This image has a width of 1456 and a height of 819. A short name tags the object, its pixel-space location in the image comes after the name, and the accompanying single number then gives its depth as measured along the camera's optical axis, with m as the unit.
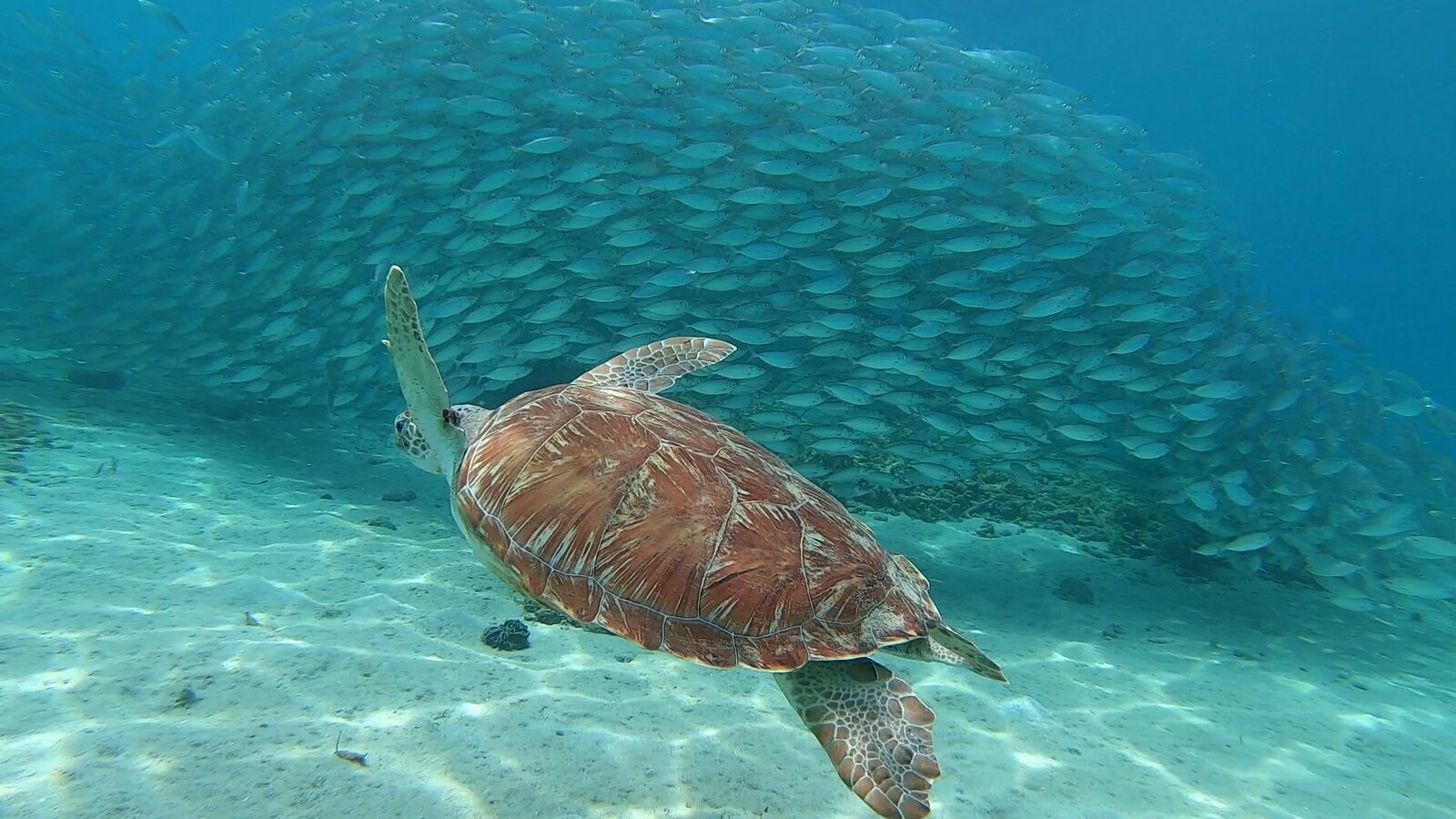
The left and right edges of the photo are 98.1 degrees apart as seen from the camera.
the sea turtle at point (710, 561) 2.24
